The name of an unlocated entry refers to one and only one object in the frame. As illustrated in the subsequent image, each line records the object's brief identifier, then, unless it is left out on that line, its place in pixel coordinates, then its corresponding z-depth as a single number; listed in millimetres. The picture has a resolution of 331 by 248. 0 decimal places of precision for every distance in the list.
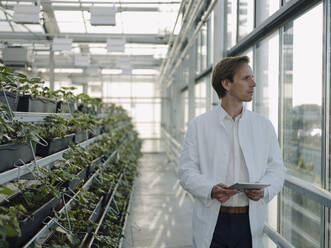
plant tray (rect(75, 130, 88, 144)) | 3128
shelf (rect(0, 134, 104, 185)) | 1598
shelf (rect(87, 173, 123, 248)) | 2782
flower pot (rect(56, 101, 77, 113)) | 2978
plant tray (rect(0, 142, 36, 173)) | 1652
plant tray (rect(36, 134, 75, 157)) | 2322
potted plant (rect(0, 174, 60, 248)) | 1649
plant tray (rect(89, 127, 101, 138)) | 3965
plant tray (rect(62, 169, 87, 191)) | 2414
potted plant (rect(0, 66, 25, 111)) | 1773
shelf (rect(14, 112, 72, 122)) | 2018
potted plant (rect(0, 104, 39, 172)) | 1662
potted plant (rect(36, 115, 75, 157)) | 2324
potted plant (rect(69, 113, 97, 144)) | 3102
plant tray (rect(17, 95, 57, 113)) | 2334
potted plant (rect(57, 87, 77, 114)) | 3010
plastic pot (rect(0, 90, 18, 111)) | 1938
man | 1784
